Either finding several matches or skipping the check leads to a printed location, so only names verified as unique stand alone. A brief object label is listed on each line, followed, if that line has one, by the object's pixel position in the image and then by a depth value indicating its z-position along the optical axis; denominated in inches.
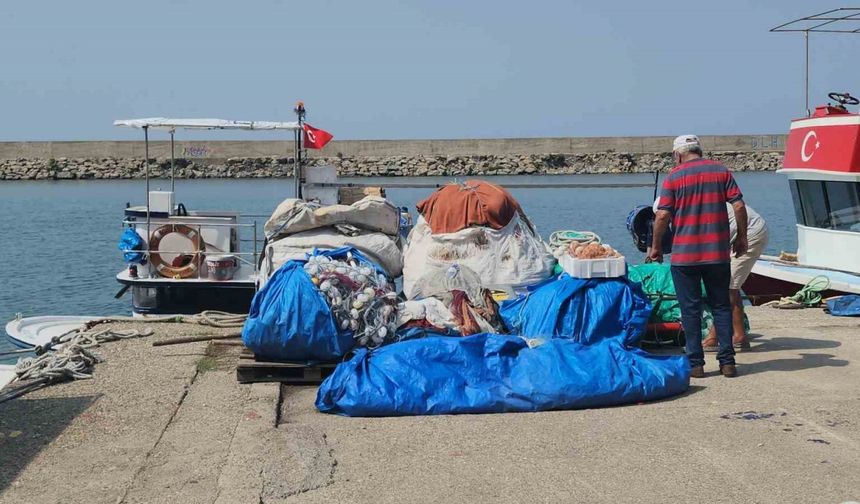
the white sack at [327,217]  384.8
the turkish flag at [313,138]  519.2
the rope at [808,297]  434.0
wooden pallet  280.7
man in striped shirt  276.7
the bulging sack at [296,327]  275.7
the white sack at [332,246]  374.6
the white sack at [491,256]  358.6
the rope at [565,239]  368.8
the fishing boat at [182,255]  506.3
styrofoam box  309.1
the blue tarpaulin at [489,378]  249.6
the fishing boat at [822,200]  483.5
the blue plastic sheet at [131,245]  514.9
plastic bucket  509.4
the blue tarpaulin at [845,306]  397.4
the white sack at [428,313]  292.8
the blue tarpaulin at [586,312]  299.6
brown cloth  371.9
